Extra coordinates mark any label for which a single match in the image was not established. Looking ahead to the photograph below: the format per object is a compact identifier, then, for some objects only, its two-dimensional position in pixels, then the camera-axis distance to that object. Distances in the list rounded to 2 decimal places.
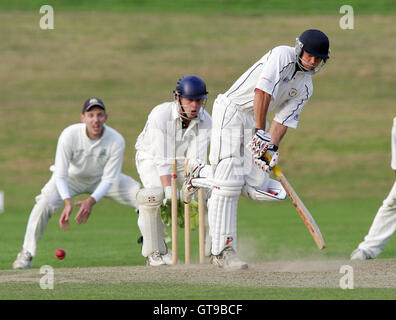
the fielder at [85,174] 18.33
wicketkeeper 16.50
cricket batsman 14.23
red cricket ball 18.56
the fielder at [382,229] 17.54
